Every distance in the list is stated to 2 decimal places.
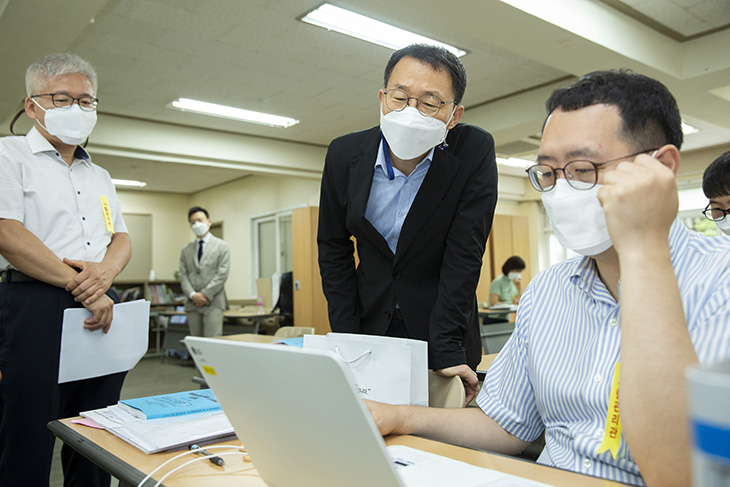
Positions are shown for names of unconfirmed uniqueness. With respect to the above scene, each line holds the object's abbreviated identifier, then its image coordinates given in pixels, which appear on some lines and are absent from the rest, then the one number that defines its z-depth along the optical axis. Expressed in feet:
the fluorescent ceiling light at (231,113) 21.09
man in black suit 5.21
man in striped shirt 2.40
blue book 3.96
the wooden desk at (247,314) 22.80
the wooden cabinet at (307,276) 23.18
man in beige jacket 21.97
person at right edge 6.33
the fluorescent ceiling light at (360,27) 14.21
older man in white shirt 5.34
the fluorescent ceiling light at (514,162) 30.42
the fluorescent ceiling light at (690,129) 24.89
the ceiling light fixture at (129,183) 33.35
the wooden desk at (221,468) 2.65
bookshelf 32.12
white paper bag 3.98
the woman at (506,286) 26.37
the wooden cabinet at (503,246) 30.71
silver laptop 1.94
